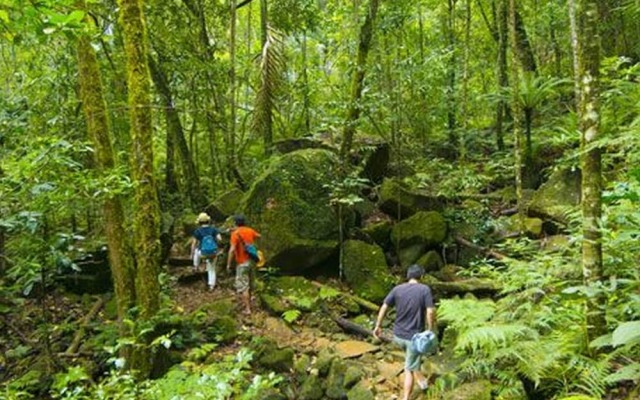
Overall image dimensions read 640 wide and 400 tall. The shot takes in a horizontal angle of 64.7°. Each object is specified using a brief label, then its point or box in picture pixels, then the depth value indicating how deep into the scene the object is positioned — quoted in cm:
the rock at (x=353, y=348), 776
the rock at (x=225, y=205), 1205
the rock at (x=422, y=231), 1036
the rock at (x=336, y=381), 675
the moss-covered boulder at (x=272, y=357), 725
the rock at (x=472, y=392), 499
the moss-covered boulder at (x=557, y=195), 975
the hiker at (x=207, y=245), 969
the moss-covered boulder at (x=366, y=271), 966
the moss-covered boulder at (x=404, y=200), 1112
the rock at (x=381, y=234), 1087
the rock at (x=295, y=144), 1273
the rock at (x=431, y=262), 1002
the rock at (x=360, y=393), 647
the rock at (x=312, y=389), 674
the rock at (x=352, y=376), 684
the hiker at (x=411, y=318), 608
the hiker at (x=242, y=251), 905
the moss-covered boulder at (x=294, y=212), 1004
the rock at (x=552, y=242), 867
